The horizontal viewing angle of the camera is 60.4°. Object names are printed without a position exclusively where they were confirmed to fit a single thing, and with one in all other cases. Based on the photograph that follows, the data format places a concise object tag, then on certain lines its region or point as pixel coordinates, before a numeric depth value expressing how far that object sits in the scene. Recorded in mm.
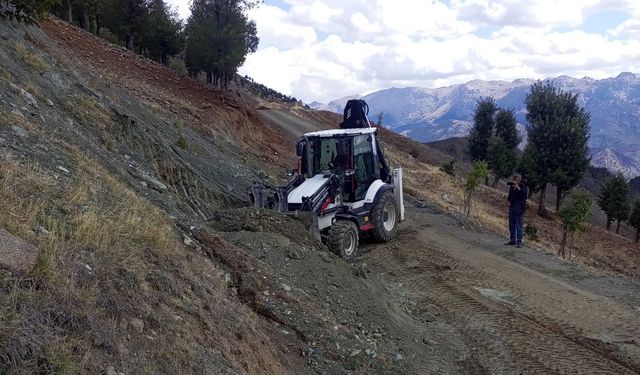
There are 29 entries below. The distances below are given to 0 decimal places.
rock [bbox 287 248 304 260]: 8393
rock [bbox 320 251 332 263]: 8819
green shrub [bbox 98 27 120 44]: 40469
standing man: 13219
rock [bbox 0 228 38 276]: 3738
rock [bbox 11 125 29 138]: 7403
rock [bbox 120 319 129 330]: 4098
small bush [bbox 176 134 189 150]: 15298
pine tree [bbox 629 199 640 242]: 41656
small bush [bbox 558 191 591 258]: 20105
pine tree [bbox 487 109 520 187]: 45531
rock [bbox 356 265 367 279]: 8988
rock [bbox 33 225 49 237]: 4594
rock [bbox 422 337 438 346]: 7782
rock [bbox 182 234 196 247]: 6971
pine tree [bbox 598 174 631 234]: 42781
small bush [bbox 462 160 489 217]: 22703
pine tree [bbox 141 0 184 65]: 41219
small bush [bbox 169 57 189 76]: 41612
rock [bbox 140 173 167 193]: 10007
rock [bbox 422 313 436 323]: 8820
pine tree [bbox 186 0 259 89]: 34062
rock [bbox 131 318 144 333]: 4199
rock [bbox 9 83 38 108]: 9508
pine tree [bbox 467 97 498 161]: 50844
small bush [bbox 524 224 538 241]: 23203
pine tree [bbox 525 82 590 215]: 37438
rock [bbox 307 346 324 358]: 5908
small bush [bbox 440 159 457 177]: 42328
